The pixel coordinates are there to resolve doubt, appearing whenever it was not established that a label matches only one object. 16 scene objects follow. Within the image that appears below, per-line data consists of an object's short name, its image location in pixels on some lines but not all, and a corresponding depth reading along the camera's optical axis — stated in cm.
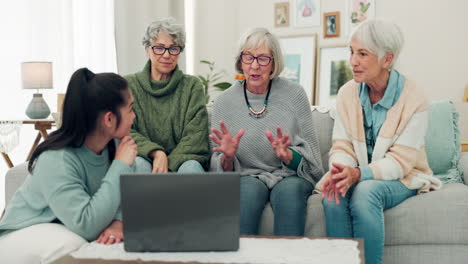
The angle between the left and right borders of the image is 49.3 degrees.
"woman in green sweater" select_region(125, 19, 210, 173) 223
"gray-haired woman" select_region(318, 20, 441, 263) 186
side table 321
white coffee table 122
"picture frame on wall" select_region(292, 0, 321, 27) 455
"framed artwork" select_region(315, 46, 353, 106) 444
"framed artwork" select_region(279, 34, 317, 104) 455
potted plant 448
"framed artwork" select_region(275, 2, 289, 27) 468
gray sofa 195
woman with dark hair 141
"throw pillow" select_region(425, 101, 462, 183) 231
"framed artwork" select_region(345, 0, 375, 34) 432
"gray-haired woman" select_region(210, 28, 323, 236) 198
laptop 122
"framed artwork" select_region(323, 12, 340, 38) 446
